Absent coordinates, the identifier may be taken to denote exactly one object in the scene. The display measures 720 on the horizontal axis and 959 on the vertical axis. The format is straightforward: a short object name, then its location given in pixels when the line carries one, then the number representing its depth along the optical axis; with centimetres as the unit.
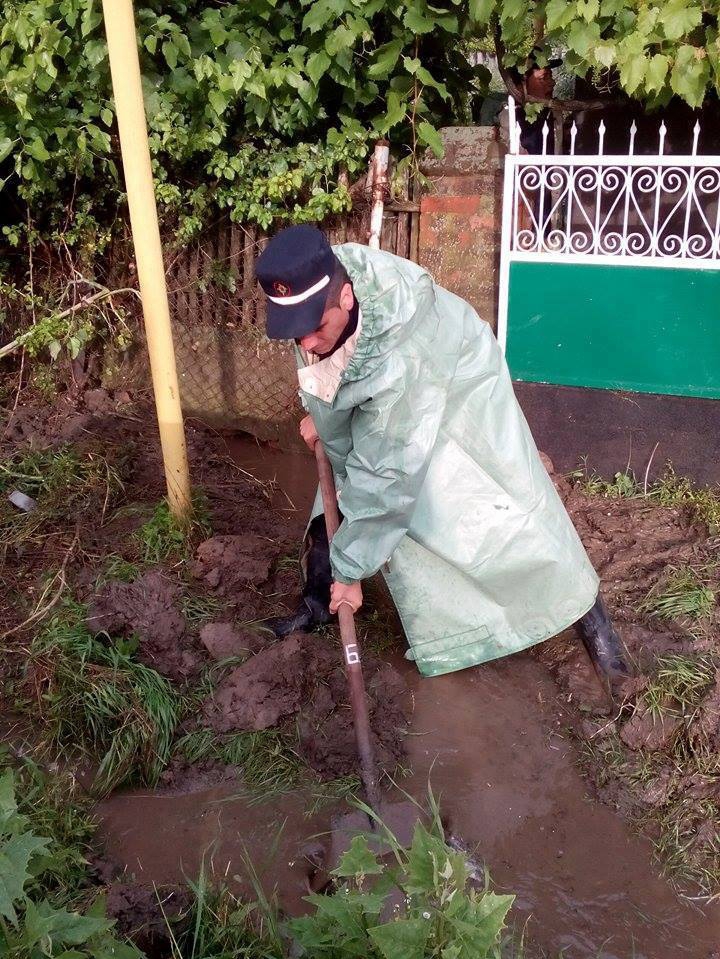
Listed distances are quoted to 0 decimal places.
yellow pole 311
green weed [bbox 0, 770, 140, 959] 165
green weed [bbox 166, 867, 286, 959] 212
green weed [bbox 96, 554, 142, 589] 354
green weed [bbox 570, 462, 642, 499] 431
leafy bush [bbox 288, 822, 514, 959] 165
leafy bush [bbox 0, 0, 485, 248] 420
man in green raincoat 253
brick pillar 432
